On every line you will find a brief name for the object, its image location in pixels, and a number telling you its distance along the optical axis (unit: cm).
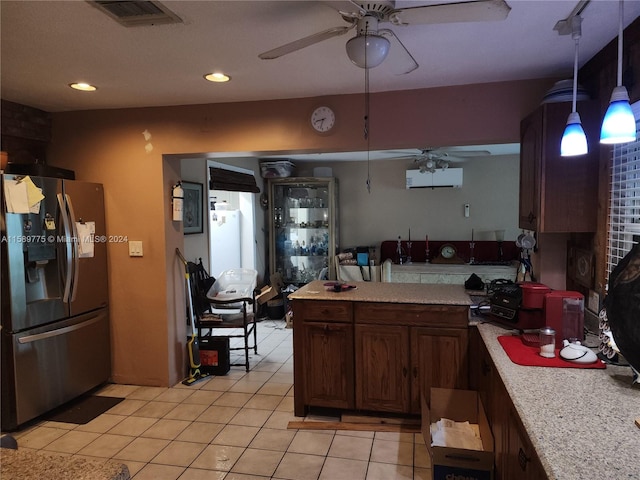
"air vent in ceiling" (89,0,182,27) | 170
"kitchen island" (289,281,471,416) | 268
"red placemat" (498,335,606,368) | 175
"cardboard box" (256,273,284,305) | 414
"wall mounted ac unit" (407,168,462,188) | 562
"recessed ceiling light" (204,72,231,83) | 258
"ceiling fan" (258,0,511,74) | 142
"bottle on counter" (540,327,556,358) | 186
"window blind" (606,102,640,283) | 200
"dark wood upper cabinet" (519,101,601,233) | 228
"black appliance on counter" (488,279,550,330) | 214
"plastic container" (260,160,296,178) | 588
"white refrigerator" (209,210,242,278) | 496
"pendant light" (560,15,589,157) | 178
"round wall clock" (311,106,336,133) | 305
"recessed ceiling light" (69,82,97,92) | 276
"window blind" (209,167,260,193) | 468
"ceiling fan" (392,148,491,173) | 492
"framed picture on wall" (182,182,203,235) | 409
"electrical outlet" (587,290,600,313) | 229
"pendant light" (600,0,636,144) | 143
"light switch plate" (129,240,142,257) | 346
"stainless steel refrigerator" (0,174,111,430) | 268
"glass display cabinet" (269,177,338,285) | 604
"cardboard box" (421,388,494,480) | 196
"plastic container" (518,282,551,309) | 213
